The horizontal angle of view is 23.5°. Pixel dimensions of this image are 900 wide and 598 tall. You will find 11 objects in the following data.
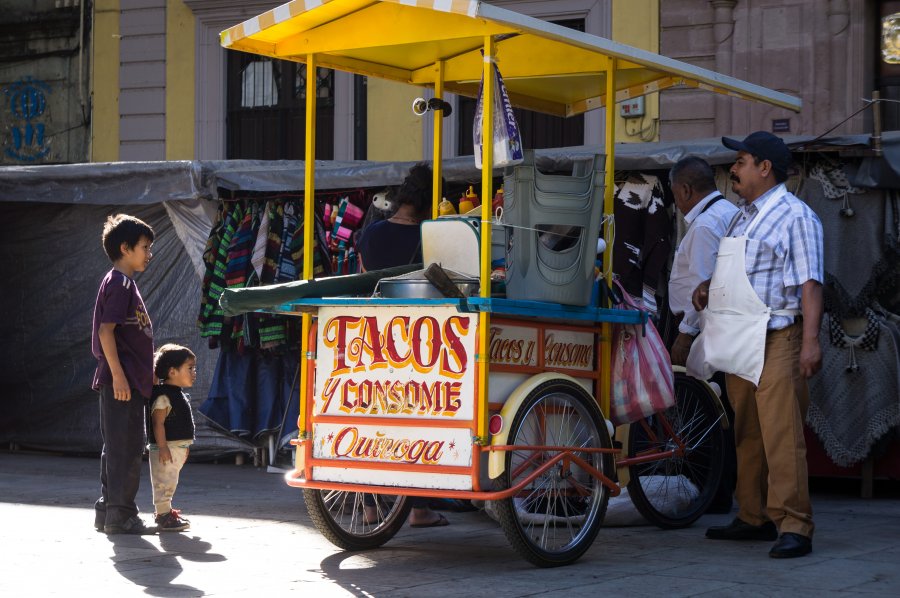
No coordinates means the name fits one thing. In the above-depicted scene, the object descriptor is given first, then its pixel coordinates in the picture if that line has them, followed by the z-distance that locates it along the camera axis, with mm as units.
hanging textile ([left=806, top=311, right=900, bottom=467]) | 12717
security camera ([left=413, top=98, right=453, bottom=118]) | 10703
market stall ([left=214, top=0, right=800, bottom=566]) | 8746
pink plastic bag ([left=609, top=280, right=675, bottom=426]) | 9931
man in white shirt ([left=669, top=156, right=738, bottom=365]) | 10634
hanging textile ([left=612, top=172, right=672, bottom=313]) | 13351
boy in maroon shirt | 10418
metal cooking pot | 9076
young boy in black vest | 10754
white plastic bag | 8892
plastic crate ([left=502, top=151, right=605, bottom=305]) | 9152
